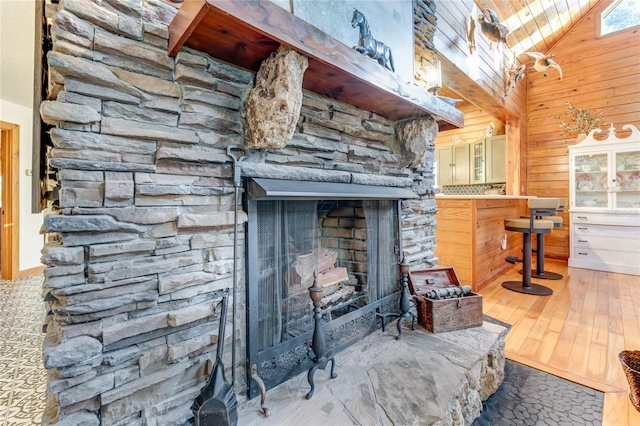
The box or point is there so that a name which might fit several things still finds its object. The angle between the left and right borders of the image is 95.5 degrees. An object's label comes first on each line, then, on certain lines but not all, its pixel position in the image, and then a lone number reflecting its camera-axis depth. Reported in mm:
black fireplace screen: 1229
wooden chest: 1751
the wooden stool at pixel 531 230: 3195
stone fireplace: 861
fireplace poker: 1084
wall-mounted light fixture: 1951
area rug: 1437
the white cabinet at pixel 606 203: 3920
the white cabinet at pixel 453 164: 5375
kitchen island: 3133
